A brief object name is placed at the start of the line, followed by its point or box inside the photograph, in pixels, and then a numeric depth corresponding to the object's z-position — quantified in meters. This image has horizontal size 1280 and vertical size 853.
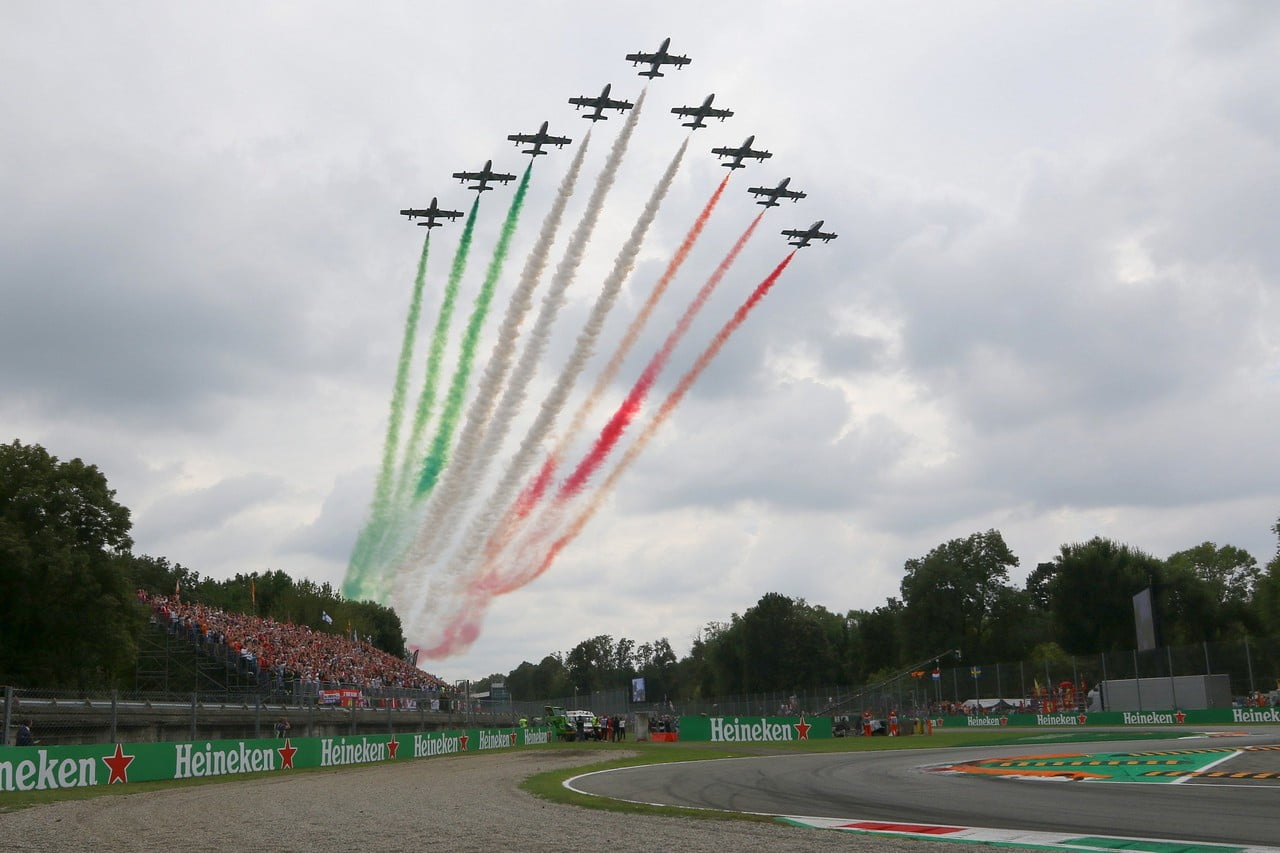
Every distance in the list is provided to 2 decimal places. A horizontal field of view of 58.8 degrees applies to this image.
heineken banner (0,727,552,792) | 25.97
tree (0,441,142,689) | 51.69
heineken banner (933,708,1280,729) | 61.00
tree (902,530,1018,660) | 130.25
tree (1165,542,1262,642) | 110.56
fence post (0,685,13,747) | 25.86
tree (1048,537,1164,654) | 112.00
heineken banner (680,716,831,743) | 61.84
